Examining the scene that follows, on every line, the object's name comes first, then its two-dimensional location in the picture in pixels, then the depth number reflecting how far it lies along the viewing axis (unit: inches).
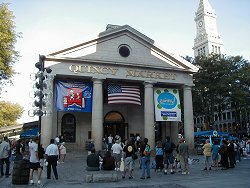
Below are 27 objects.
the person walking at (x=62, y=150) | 836.7
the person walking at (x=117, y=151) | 618.8
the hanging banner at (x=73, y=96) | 991.0
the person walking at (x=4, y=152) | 533.3
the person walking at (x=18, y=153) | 476.8
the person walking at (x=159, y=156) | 615.2
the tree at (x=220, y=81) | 1566.2
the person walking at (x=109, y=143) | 953.1
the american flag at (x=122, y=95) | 1061.9
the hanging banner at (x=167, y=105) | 1115.9
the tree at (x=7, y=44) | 1035.3
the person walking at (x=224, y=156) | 679.1
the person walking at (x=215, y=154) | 702.5
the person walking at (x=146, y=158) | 523.5
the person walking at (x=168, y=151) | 612.4
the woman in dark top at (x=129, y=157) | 528.1
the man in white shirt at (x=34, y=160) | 454.0
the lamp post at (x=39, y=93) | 471.5
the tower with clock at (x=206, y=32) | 4260.6
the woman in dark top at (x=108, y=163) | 488.1
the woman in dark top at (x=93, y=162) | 478.0
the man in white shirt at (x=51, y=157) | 502.6
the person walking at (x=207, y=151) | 651.5
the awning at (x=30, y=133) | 1079.8
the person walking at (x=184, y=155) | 593.3
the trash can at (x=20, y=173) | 446.9
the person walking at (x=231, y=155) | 696.4
